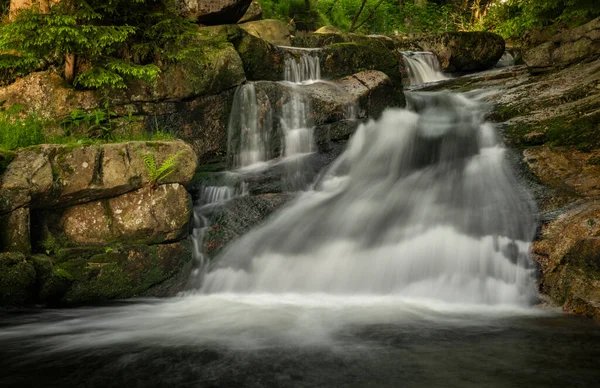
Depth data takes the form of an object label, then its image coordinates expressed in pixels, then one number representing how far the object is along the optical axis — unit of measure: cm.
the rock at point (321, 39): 1334
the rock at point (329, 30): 1431
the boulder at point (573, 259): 460
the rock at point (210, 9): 1002
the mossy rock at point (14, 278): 480
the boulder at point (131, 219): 561
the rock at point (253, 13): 1349
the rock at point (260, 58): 930
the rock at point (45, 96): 689
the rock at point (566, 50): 1009
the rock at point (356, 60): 1042
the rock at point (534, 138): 752
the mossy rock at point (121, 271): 543
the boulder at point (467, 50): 1425
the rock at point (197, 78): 765
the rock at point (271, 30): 1279
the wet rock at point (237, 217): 661
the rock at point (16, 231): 496
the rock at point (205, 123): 803
